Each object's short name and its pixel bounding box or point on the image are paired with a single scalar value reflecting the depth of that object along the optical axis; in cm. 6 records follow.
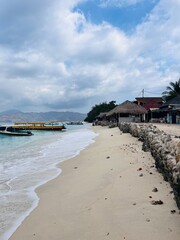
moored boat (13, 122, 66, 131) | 3501
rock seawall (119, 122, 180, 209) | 299
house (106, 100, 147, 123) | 2739
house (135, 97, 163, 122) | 3921
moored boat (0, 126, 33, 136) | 2557
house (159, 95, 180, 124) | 2221
